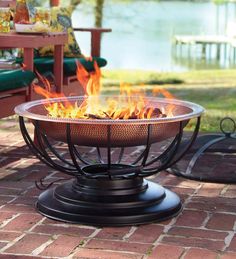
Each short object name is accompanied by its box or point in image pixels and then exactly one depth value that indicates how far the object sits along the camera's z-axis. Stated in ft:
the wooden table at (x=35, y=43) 15.71
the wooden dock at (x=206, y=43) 74.58
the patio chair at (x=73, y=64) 18.52
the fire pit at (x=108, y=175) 10.93
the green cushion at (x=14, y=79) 15.00
